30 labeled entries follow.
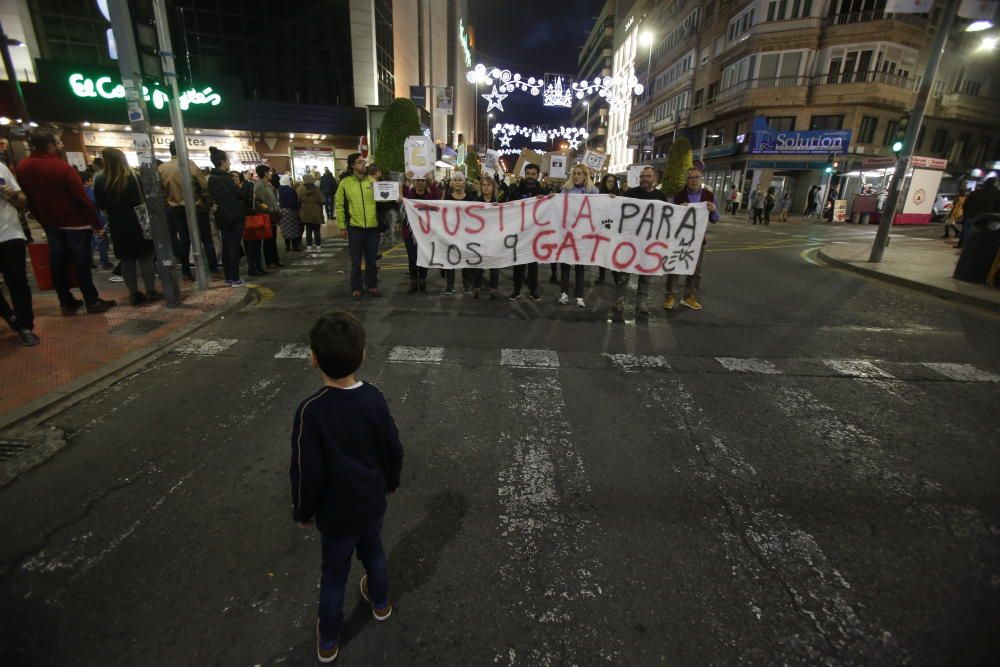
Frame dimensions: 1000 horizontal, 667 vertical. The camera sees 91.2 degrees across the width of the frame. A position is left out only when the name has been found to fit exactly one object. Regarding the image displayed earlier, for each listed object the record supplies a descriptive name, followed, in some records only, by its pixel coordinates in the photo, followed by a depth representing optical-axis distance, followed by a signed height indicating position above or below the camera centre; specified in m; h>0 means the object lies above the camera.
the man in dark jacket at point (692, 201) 7.05 -0.37
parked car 27.80 -0.93
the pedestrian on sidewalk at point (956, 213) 16.98 -0.73
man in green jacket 7.47 -0.69
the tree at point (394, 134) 17.11 +1.18
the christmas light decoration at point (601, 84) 25.58 +4.94
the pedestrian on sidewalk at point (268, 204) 9.48 -0.74
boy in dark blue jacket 1.89 -1.11
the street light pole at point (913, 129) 10.46 +1.34
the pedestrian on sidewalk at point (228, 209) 8.17 -0.74
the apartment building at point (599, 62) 86.19 +21.21
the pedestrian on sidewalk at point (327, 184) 15.47 -0.51
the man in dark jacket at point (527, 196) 7.86 -0.35
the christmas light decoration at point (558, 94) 28.86 +4.62
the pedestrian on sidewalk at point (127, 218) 6.46 -0.76
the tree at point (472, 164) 29.16 +0.48
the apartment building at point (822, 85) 32.94 +7.07
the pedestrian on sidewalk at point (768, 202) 24.38 -0.88
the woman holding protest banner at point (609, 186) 7.87 -0.13
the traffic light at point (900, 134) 12.32 +1.31
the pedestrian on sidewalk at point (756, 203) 24.83 -1.00
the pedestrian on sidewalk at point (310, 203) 12.27 -0.88
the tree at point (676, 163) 27.50 +0.94
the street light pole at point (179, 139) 6.92 +0.32
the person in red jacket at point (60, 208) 5.84 -0.60
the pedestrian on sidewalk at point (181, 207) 8.23 -0.77
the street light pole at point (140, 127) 6.15 +0.41
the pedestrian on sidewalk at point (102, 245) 9.84 -1.68
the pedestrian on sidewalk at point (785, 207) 27.75 -1.26
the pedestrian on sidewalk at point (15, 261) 5.25 -1.10
